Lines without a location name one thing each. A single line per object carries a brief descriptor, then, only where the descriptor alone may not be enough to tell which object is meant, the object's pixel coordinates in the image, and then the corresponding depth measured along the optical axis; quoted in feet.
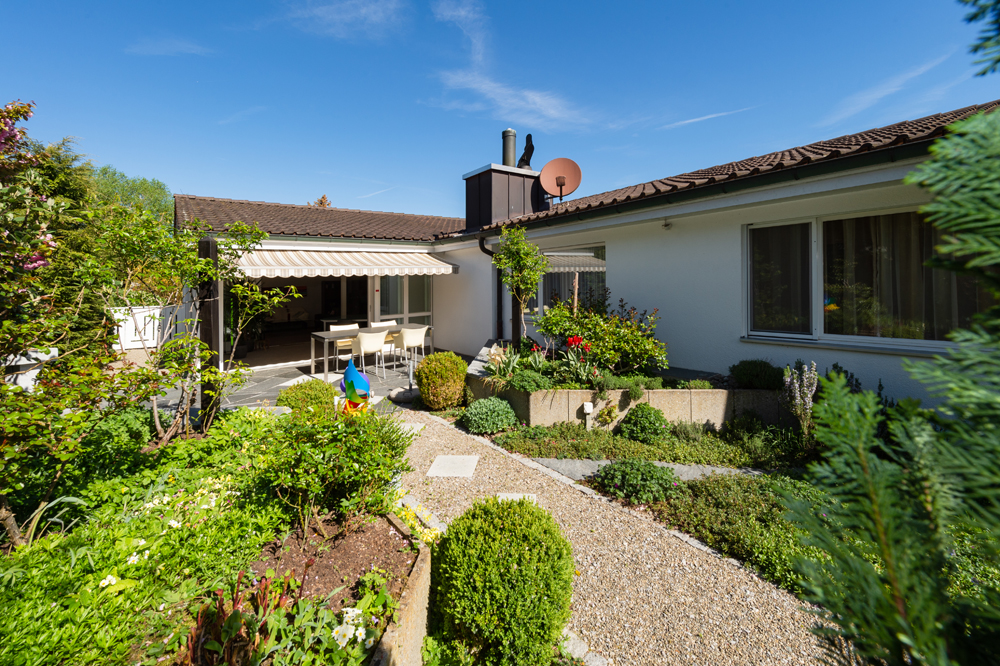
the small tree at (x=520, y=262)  38.78
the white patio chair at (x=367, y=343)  45.96
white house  25.68
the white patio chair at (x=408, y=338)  49.85
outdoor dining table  45.18
